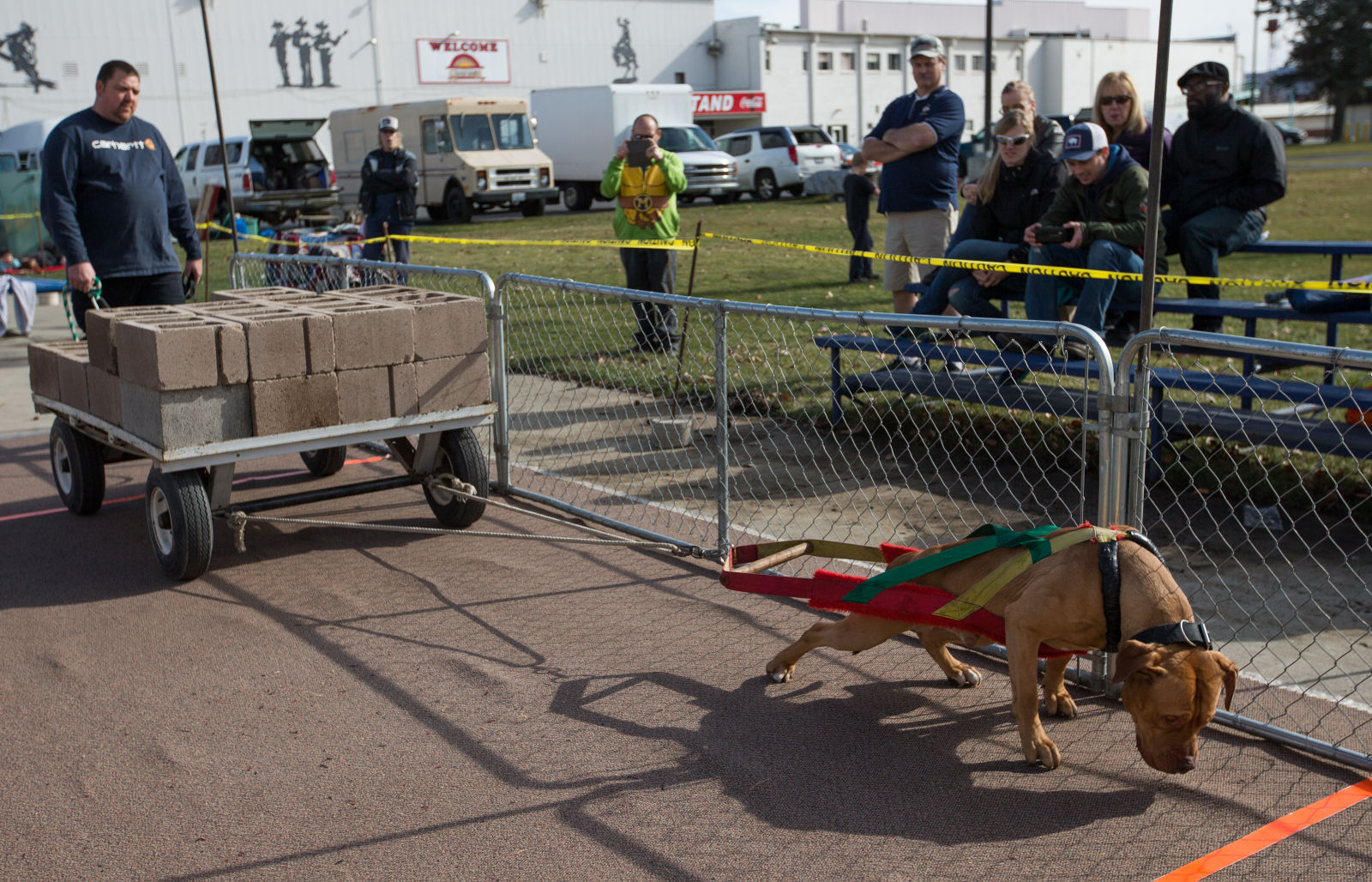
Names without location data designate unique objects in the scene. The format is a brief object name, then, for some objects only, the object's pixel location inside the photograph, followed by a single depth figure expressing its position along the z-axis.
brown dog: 2.92
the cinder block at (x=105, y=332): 4.99
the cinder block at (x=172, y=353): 4.54
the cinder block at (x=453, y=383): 5.26
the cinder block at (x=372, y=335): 4.95
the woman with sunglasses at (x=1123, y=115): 7.28
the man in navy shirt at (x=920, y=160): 7.73
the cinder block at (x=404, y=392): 5.16
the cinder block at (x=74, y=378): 5.43
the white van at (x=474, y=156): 26.84
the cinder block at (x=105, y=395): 5.05
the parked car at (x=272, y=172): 26.91
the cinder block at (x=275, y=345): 4.72
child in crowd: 13.75
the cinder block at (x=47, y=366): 5.77
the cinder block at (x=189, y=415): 4.63
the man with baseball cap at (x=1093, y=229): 6.23
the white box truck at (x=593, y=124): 30.88
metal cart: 4.85
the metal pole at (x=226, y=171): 8.76
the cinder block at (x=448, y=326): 5.16
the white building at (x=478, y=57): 36.06
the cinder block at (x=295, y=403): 4.81
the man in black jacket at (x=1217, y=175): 6.85
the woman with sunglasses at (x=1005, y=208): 6.93
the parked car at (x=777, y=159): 29.58
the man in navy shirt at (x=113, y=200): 6.16
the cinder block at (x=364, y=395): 5.03
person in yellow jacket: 9.97
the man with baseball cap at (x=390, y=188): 14.08
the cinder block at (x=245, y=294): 5.75
